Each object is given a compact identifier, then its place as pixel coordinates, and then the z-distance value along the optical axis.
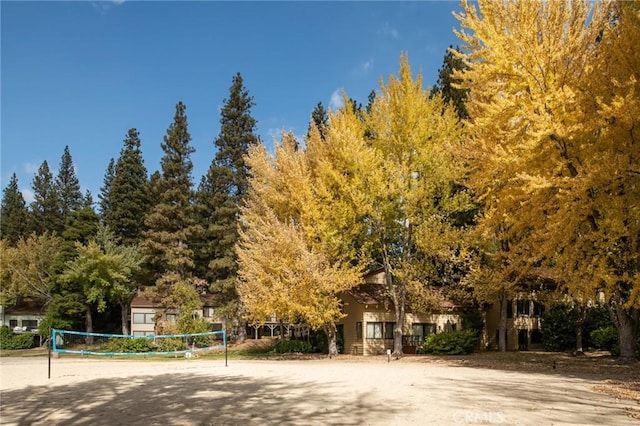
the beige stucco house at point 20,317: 57.81
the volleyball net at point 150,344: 41.56
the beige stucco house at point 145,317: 49.34
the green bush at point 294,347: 35.09
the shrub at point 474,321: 33.78
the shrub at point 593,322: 32.34
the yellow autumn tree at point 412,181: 28.53
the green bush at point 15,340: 49.72
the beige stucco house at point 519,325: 35.22
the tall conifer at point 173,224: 45.94
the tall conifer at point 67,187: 80.50
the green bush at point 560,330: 32.53
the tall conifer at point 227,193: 46.72
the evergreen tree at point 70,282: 48.16
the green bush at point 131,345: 41.31
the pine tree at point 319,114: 49.46
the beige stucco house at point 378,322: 33.34
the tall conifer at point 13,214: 74.88
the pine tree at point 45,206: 75.25
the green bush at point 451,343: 29.75
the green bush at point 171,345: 41.56
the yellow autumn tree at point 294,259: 27.45
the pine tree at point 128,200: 59.81
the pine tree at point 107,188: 74.06
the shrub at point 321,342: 34.75
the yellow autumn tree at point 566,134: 17.05
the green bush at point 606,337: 28.63
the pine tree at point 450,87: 36.78
